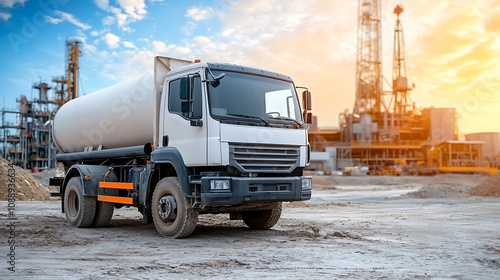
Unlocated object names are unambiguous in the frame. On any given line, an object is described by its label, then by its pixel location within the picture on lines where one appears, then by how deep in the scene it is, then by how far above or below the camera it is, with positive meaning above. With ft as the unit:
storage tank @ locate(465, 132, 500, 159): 253.90 +9.33
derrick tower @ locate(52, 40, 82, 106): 219.61 +40.38
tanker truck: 31.48 +1.03
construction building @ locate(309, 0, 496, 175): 273.33 +19.86
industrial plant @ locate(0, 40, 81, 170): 244.63 +14.75
